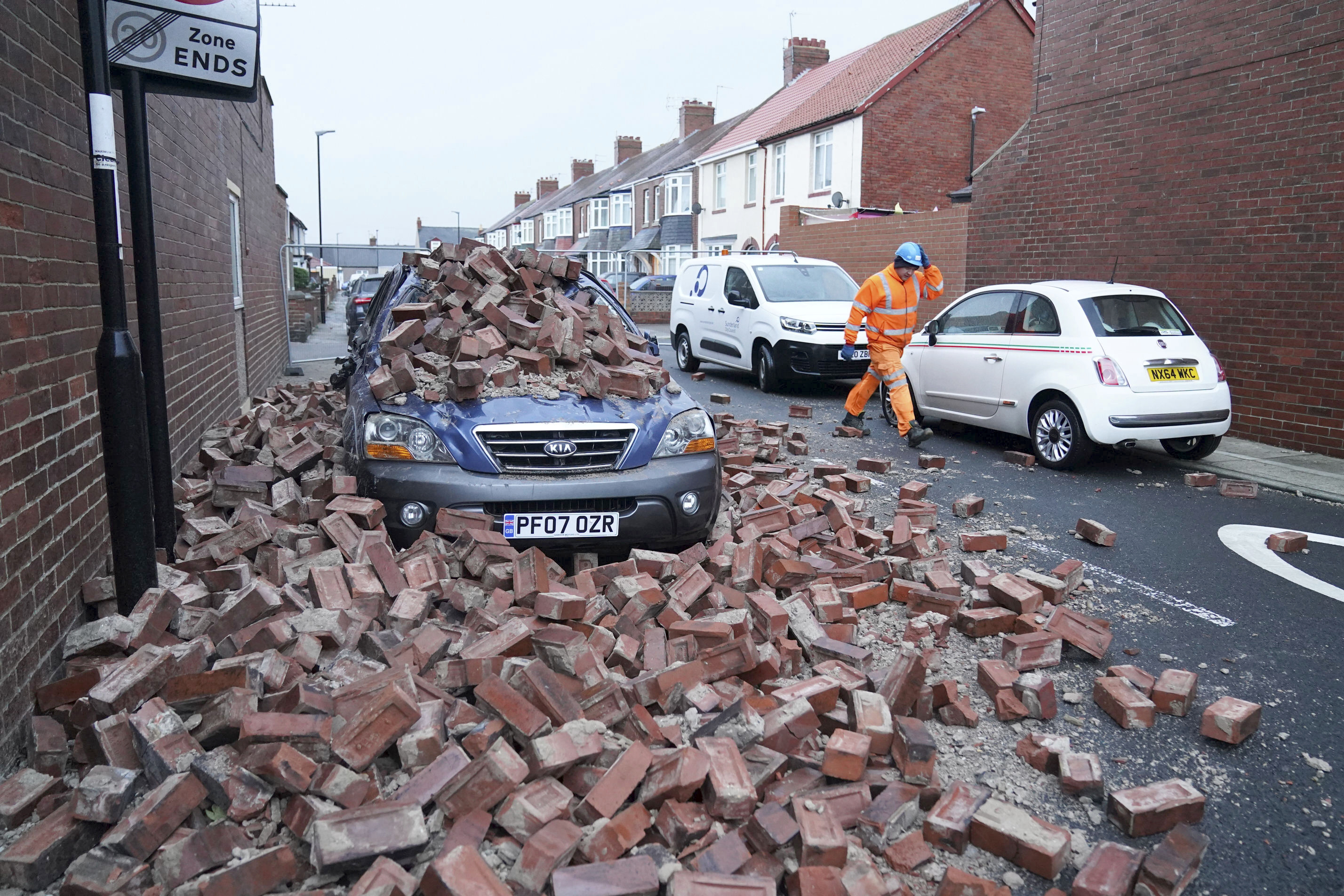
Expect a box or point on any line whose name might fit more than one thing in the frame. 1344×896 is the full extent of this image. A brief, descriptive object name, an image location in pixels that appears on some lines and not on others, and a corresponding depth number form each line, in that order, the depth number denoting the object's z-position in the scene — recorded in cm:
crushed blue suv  460
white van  1316
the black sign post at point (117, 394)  363
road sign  393
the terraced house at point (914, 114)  2850
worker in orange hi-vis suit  923
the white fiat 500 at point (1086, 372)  816
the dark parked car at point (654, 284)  3244
